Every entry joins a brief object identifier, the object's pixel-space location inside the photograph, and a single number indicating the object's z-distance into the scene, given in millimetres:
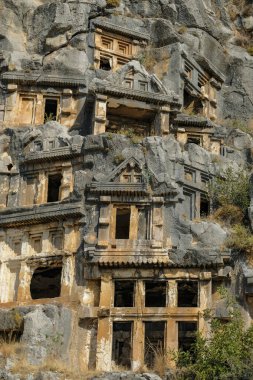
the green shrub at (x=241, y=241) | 28312
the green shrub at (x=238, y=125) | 37438
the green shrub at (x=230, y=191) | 30766
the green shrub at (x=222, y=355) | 22906
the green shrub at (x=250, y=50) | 41469
